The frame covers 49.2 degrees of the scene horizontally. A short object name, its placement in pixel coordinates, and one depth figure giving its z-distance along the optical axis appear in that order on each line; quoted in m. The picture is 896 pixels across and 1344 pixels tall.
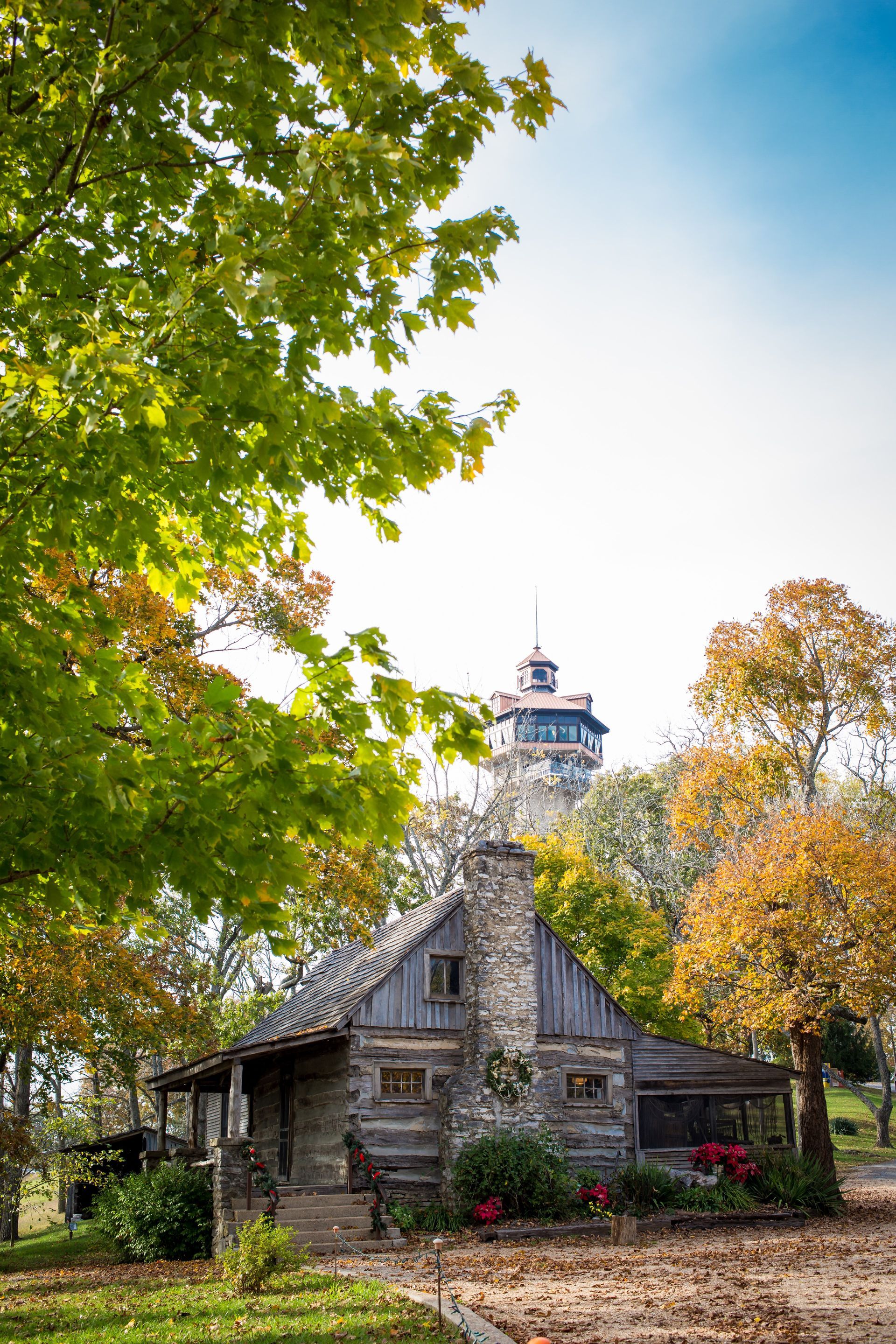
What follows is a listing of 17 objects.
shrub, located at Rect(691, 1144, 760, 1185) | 18.78
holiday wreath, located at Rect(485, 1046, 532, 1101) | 17.34
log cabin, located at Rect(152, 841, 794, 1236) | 17.20
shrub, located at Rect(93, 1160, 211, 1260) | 15.86
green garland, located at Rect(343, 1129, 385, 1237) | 15.17
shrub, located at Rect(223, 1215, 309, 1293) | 10.65
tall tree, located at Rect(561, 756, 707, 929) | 35.28
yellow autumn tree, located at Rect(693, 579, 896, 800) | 25.36
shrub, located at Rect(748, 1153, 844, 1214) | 18.25
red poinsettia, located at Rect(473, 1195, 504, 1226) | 15.65
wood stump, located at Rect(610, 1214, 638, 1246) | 14.29
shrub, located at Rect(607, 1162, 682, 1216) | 17.77
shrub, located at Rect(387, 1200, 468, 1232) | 15.88
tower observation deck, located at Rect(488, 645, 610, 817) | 43.44
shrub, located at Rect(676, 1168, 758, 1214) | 17.69
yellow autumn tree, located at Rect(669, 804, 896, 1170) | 19.81
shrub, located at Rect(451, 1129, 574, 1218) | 16.23
